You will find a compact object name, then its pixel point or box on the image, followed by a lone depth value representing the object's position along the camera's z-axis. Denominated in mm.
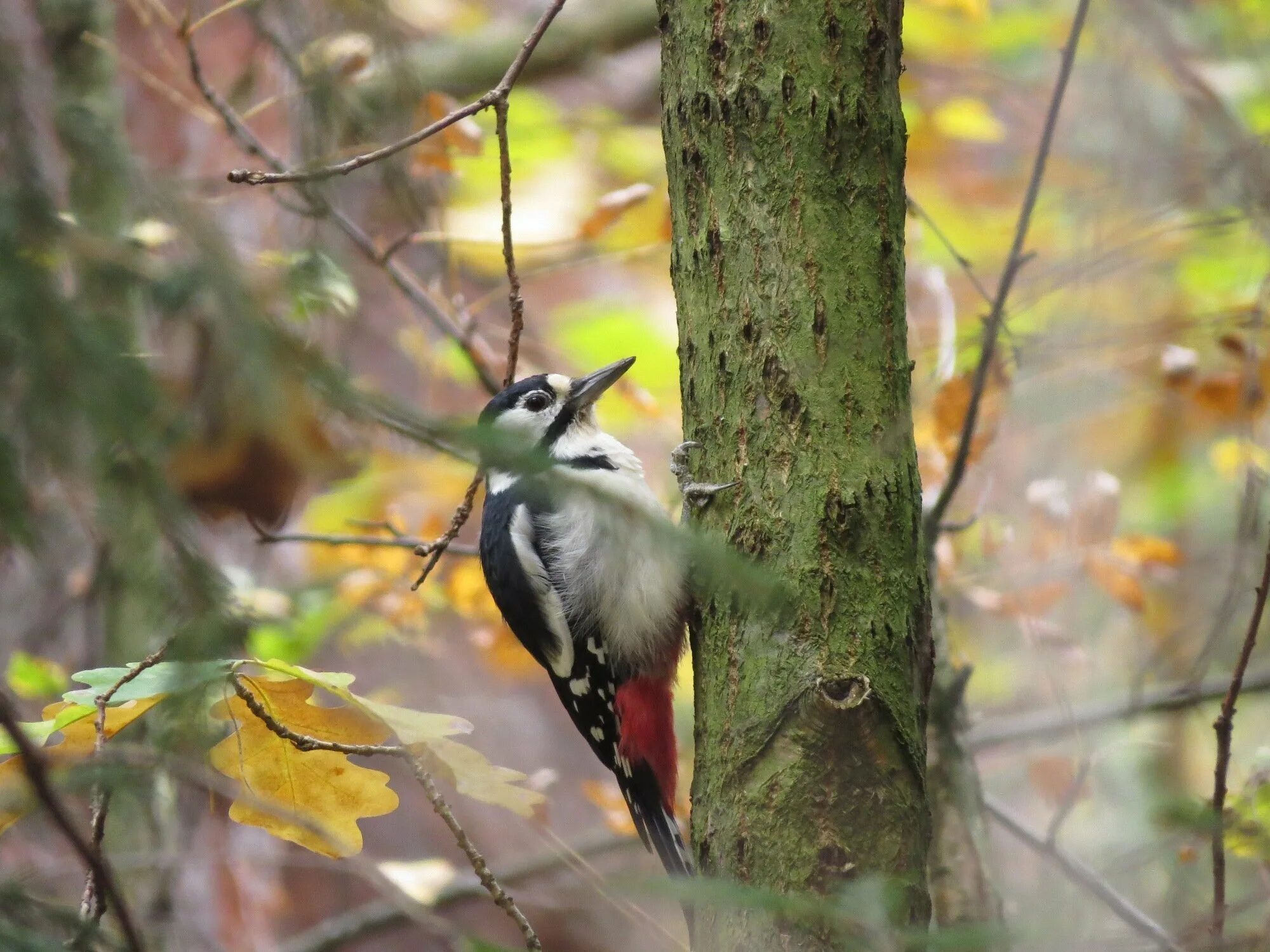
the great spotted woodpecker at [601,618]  5609
